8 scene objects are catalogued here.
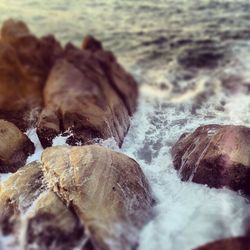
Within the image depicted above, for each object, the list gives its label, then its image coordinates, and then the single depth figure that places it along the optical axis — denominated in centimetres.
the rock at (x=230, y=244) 477
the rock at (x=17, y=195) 519
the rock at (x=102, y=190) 485
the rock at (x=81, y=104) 711
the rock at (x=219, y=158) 589
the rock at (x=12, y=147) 629
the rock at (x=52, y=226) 477
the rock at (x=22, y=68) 851
